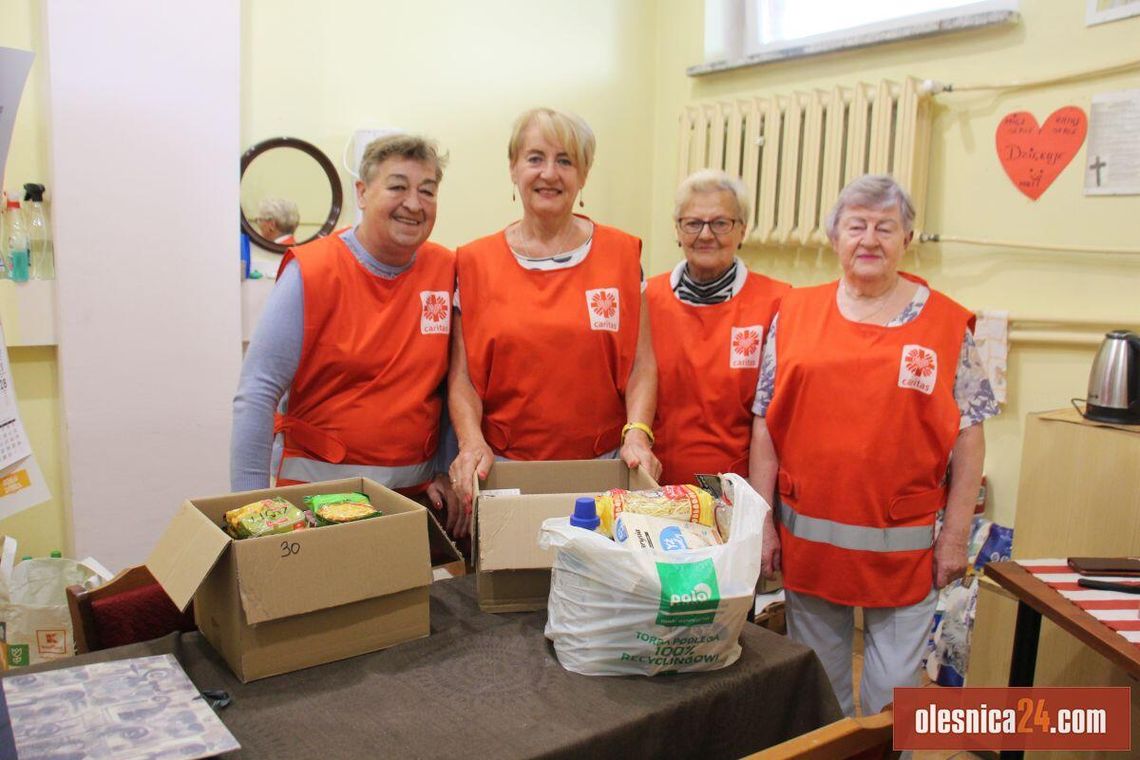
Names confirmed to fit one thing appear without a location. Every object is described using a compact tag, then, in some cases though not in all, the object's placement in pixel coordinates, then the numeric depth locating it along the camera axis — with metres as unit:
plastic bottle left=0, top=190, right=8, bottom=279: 2.37
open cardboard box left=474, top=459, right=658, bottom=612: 1.30
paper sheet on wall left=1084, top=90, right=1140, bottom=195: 2.59
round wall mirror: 2.91
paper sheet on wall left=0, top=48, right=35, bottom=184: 1.19
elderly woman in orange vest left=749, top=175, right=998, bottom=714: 1.83
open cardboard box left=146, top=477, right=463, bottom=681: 1.08
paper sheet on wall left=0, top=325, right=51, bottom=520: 1.47
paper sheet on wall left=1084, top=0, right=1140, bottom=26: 2.59
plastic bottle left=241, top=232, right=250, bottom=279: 2.86
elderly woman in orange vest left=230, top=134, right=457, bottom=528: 1.71
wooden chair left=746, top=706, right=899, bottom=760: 0.96
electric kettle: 2.08
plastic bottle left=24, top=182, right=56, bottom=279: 2.44
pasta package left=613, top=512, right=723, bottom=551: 1.13
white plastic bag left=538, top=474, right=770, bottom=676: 1.08
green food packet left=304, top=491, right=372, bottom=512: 1.25
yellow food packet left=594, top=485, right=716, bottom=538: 1.22
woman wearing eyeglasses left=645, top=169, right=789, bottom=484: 2.08
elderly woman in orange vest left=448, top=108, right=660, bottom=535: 1.85
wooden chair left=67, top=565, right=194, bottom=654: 1.40
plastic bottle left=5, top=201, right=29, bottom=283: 2.39
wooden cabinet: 2.06
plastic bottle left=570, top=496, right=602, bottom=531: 1.19
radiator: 3.07
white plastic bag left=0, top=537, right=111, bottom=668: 2.20
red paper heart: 2.72
